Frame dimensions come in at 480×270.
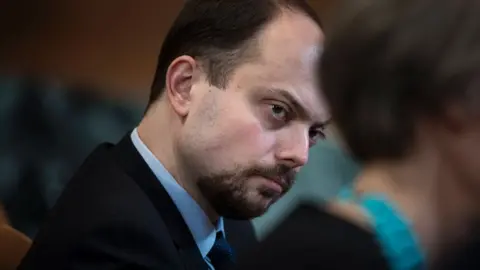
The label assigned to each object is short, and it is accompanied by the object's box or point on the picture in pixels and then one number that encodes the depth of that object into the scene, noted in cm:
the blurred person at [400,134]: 276
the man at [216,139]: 308
